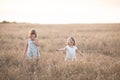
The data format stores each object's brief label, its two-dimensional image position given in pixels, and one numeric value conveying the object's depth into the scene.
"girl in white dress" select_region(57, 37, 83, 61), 7.87
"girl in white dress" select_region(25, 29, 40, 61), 7.64
